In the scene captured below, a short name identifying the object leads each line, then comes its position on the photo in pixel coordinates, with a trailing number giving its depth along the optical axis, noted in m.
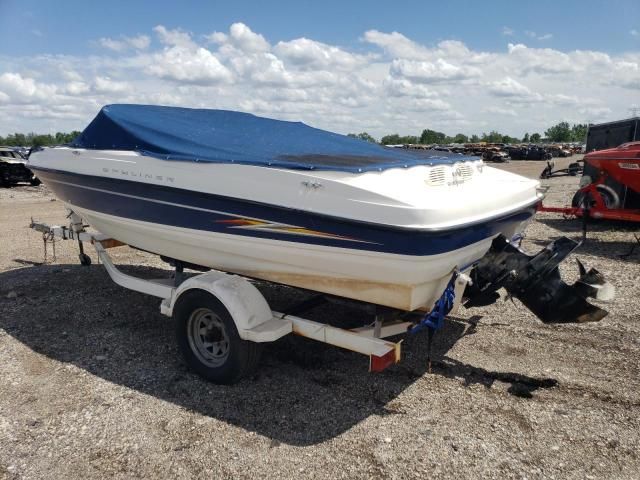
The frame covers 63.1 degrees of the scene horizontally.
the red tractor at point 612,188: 7.64
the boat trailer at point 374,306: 3.30
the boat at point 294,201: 3.06
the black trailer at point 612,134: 10.09
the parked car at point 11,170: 16.33
